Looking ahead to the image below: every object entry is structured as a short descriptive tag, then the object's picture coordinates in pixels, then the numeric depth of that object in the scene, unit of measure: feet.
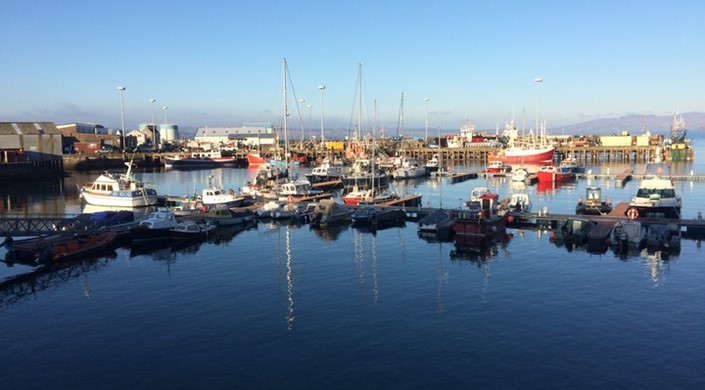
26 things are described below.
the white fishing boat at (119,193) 214.48
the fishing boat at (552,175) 312.50
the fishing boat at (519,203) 180.86
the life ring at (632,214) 148.36
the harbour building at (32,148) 354.95
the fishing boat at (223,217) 172.96
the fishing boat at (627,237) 131.75
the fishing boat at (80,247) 125.29
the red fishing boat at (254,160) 497.87
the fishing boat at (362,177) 290.97
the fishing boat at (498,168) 372.58
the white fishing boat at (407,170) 348.18
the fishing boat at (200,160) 493.36
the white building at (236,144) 633.20
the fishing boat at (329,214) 176.86
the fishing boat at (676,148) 483.10
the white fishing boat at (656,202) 160.35
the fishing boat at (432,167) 397.56
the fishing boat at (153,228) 146.92
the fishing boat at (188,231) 150.20
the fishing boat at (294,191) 217.48
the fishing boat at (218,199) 199.31
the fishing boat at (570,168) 328.70
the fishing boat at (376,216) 176.55
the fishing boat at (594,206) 175.11
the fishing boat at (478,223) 147.43
